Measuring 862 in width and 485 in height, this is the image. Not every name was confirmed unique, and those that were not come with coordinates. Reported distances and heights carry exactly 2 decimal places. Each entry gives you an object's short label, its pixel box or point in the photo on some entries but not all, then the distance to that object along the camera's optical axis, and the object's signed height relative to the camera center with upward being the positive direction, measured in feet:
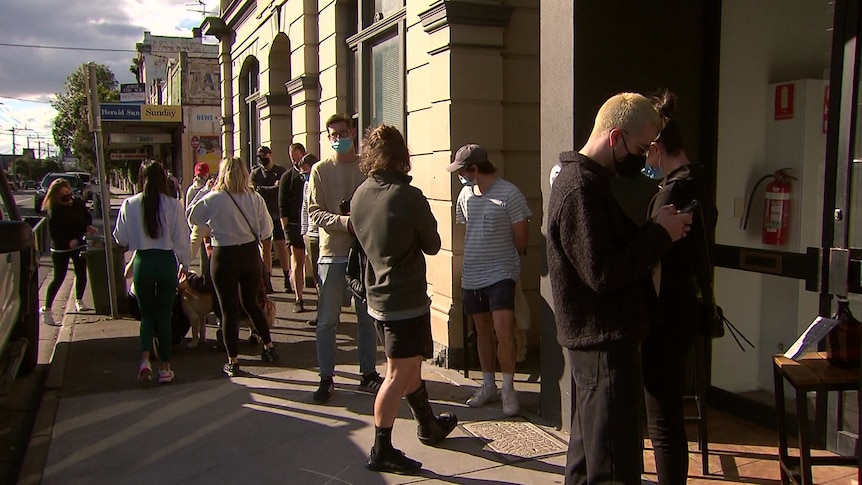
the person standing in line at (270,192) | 31.94 +0.02
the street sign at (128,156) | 135.14 +7.37
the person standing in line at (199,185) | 30.41 +0.36
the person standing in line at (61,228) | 29.68 -1.50
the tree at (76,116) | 180.45 +22.06
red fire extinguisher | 15.52 -0.43
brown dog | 23.02 -3.62
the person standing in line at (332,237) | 17.58 -1.12
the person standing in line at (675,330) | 10.57 -2.12
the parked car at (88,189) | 119.48 +0.67
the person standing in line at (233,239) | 19.92 -1.33
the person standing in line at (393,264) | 13.08 -1.37
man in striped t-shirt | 16.58 -1.57
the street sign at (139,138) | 104.53 +8.56
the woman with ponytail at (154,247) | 19.42 -1.51
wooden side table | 10.68 -3.00
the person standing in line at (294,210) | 28.73 -0.73
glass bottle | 11.05 -2.43
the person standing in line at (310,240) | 27.25 -1.88
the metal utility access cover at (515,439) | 14.51 -5.36
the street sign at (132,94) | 182.29 +26.15
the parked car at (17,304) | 18.22 -3.10
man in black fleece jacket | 8.87 -1.12
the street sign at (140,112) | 92.22 +11.26
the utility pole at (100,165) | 28.09 +1.16
